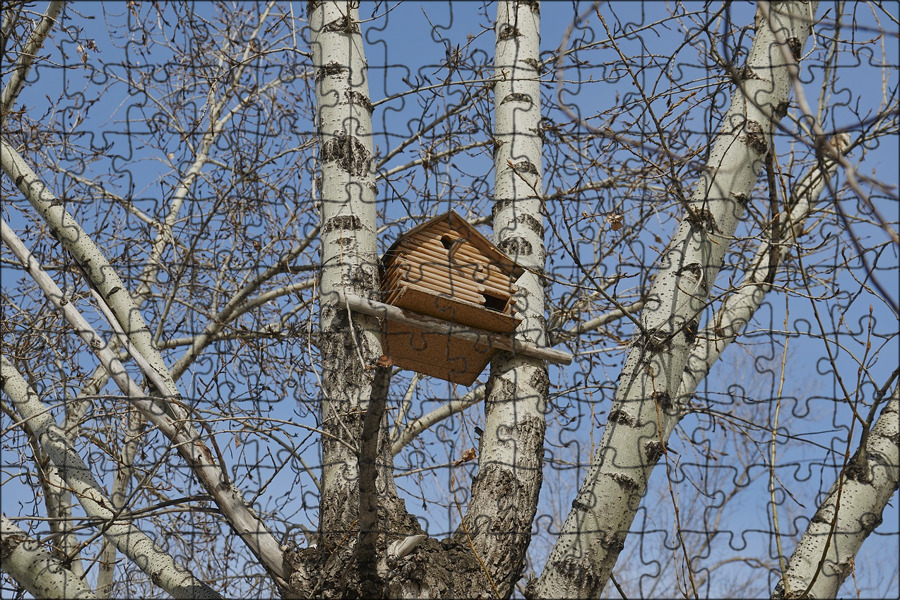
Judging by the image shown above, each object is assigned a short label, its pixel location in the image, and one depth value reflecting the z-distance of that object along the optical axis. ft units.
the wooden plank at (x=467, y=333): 18.67
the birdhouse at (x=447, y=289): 18.99
